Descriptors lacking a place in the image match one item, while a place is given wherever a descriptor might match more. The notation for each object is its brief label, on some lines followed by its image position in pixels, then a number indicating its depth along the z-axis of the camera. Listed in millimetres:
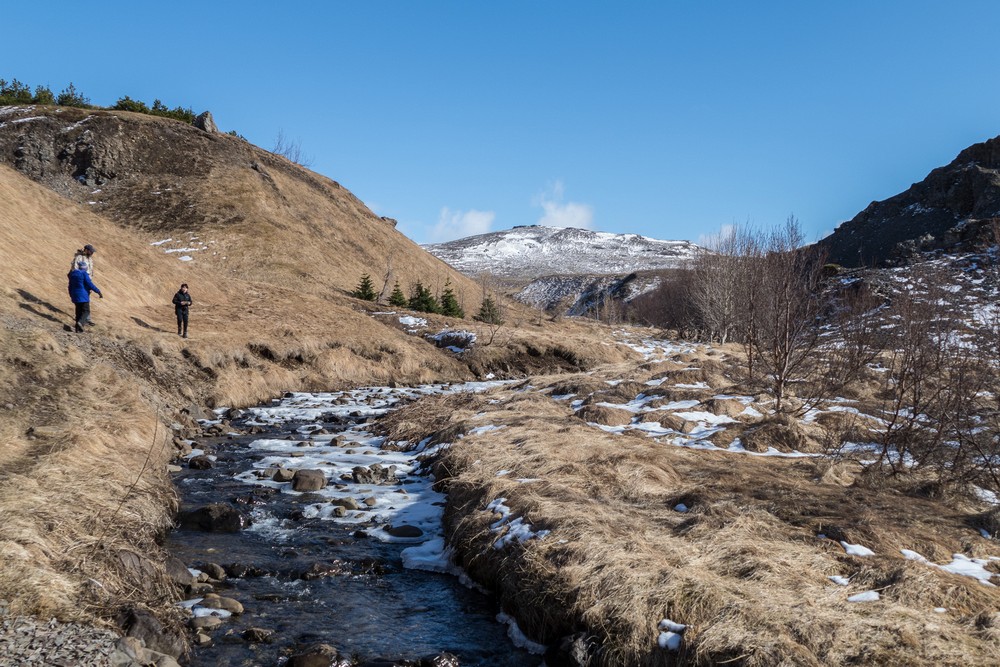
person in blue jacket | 17297
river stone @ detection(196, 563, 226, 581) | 7961
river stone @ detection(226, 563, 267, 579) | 8180
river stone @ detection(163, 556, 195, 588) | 7430
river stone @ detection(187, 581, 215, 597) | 7434
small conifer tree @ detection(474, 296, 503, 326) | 55294
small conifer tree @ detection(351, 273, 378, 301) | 50031
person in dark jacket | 22891
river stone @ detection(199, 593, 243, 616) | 7082
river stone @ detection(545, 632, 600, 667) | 5836
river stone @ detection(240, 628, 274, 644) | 6523
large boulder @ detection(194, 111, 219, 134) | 70000
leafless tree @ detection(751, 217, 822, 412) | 16484
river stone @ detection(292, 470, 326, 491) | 12000
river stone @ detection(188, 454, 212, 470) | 13070
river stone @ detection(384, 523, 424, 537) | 9930
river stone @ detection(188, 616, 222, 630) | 6613
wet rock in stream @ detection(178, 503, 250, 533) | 9688
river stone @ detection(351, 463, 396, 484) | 12648
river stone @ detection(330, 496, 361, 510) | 11031
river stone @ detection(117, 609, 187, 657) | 5812
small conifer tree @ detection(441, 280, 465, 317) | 53375
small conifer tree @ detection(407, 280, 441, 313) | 50719
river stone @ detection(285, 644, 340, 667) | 6047
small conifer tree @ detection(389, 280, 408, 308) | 51500
